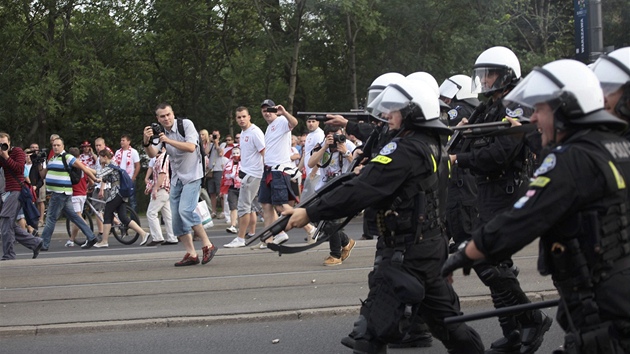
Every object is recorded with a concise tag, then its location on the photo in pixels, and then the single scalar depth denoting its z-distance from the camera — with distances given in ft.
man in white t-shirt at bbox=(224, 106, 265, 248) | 39.93
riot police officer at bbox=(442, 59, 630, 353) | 12.61
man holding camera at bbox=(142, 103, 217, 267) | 33.58
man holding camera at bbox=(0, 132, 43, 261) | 40.06
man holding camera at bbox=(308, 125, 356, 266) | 33.47
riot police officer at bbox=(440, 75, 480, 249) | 24.07
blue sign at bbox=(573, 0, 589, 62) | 47.01
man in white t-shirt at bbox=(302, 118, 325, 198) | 42.60
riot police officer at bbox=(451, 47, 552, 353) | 20.79
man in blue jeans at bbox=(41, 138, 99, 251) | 45.03
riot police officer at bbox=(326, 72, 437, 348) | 22.56
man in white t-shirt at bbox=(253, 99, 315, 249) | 38.65
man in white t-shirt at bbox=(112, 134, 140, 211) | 53.57
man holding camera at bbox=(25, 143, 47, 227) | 60.29
